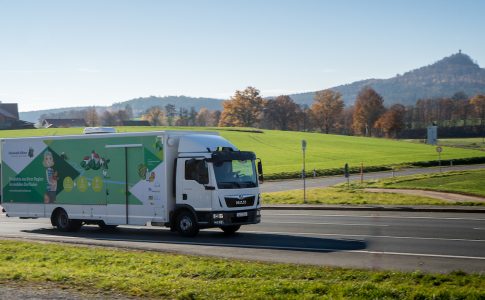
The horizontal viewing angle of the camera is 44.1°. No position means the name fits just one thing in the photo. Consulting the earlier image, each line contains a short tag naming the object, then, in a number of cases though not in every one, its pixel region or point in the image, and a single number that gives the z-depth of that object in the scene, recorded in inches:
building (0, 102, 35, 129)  5090.1
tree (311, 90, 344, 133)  5994.1
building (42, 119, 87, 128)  7027.6
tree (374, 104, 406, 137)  5521.7
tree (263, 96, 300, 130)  6323.8
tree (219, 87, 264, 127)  5782.5
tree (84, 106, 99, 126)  7519.7
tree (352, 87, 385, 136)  5880.9
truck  758.5
